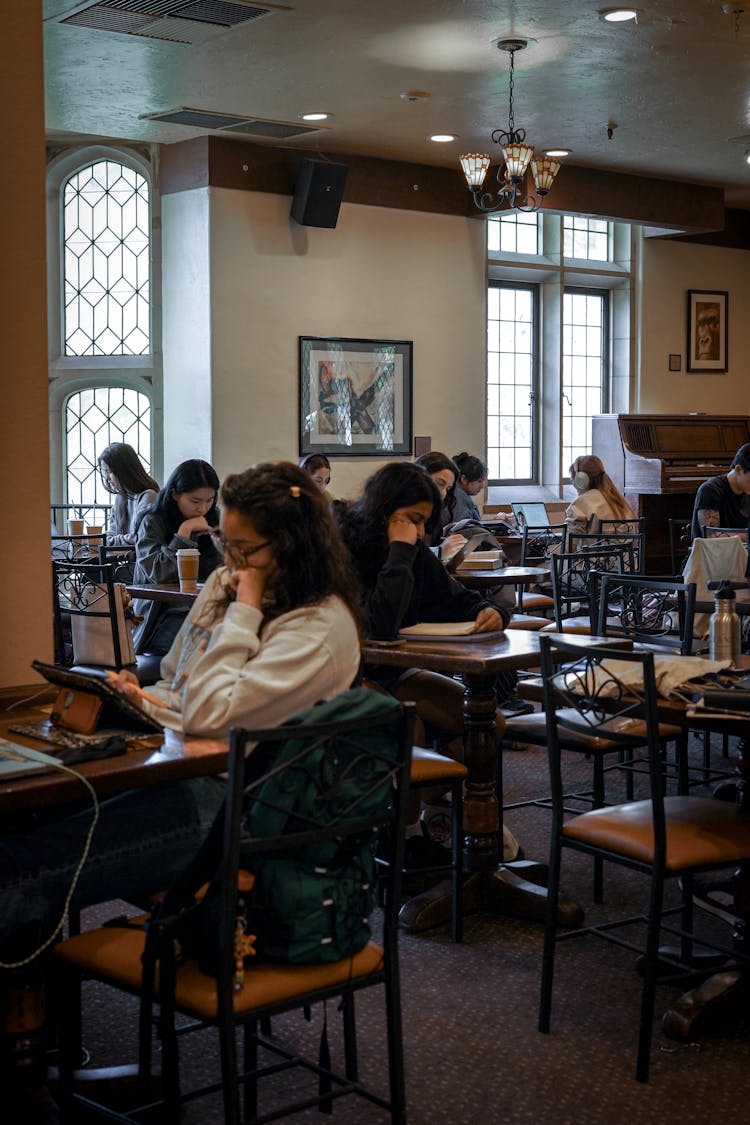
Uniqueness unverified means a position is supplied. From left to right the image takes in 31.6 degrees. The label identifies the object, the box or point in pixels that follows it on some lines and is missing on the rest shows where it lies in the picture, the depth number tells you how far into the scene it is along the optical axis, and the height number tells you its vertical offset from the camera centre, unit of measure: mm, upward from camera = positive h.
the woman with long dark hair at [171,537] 5504 -289
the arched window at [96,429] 9781 +302
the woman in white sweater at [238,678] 2482 -401
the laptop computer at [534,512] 10242 -351
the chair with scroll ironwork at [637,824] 2879 -824
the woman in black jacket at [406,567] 3984 -304
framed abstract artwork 9633 +531
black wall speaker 9164 +1923
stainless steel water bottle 3561 -450
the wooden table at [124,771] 2205 -529
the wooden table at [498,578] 5938 -498
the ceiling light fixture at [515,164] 7702 +1827
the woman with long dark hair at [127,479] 7031 -49
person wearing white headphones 8328 -217
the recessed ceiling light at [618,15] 6500 +2228
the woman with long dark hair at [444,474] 7056 -34
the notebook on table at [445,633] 3906 -491
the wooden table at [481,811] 3729 -1010
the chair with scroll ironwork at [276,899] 2107 -709
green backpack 2141 -643
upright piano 11367 +43
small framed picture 12633 +1289
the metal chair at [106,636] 3561 -452
